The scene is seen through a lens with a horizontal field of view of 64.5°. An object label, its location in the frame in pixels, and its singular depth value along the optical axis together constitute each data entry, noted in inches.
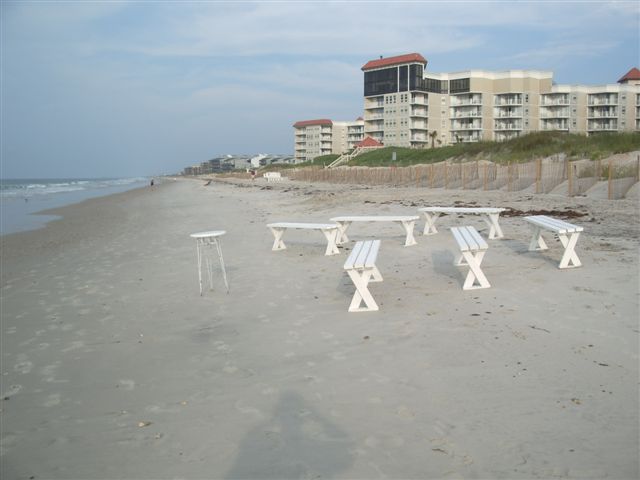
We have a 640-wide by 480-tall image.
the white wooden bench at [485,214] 402.0
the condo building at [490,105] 3004.4
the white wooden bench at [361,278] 231.1
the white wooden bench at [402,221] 396.2
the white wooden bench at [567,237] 290.2
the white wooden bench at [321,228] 376.2
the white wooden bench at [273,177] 2396.9
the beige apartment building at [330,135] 4409.5
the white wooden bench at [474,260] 256.8
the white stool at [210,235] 282.6
